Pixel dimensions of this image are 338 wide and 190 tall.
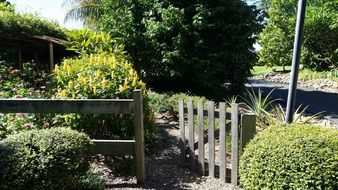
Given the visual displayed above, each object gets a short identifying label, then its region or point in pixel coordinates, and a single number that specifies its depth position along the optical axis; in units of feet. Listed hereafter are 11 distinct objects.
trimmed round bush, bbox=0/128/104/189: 11.62
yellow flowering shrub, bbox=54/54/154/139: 17.94
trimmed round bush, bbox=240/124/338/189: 11.71
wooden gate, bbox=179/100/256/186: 15.39
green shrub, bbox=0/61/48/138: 18.30
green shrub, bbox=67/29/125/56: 30.83
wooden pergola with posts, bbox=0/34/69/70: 40.30
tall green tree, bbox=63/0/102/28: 66.24
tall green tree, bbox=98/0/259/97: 39.17
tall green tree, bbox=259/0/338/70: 79.97
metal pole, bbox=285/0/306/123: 14.34
